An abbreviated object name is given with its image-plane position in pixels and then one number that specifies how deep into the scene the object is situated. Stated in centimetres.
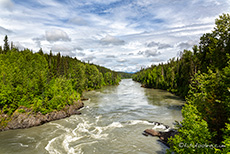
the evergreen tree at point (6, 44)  10596
